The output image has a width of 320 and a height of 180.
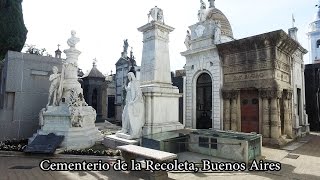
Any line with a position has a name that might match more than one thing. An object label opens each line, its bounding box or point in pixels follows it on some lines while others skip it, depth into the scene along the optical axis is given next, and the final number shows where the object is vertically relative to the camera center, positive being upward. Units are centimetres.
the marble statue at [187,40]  1587 +450
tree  1692 +579
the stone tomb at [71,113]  934 -49
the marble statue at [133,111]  894 -32
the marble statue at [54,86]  1023 +75
